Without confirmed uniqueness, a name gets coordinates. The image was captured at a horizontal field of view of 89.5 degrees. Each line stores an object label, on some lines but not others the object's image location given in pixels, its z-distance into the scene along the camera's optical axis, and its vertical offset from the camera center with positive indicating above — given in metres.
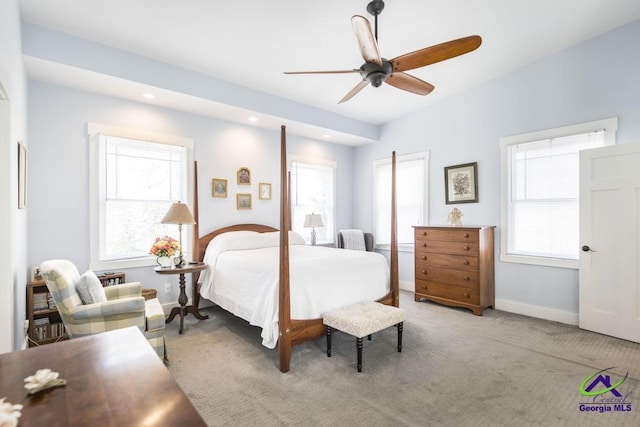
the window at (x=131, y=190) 3.72 +0.32
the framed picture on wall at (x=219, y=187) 4.61 +0.39
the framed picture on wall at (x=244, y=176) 4.90 +0.59
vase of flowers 3.60 -0.40
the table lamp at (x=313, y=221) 5.33 -0.12
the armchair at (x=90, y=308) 2.28 -0.68
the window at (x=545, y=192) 3.74 +0.25
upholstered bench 2.61 -0.90
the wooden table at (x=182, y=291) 3.51 -0.88
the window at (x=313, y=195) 5.64 +0.35
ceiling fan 2.22 +1.21
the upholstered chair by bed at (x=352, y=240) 5.73 -0.47
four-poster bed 2.61 -0.85
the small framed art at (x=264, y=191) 5.13 +0.37
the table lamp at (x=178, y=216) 3.65 -0.01
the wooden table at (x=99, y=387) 0.76 -0.48
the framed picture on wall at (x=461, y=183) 4.64 +0.44
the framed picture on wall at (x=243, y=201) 4.88 +0.20
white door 3.19 -0.31
